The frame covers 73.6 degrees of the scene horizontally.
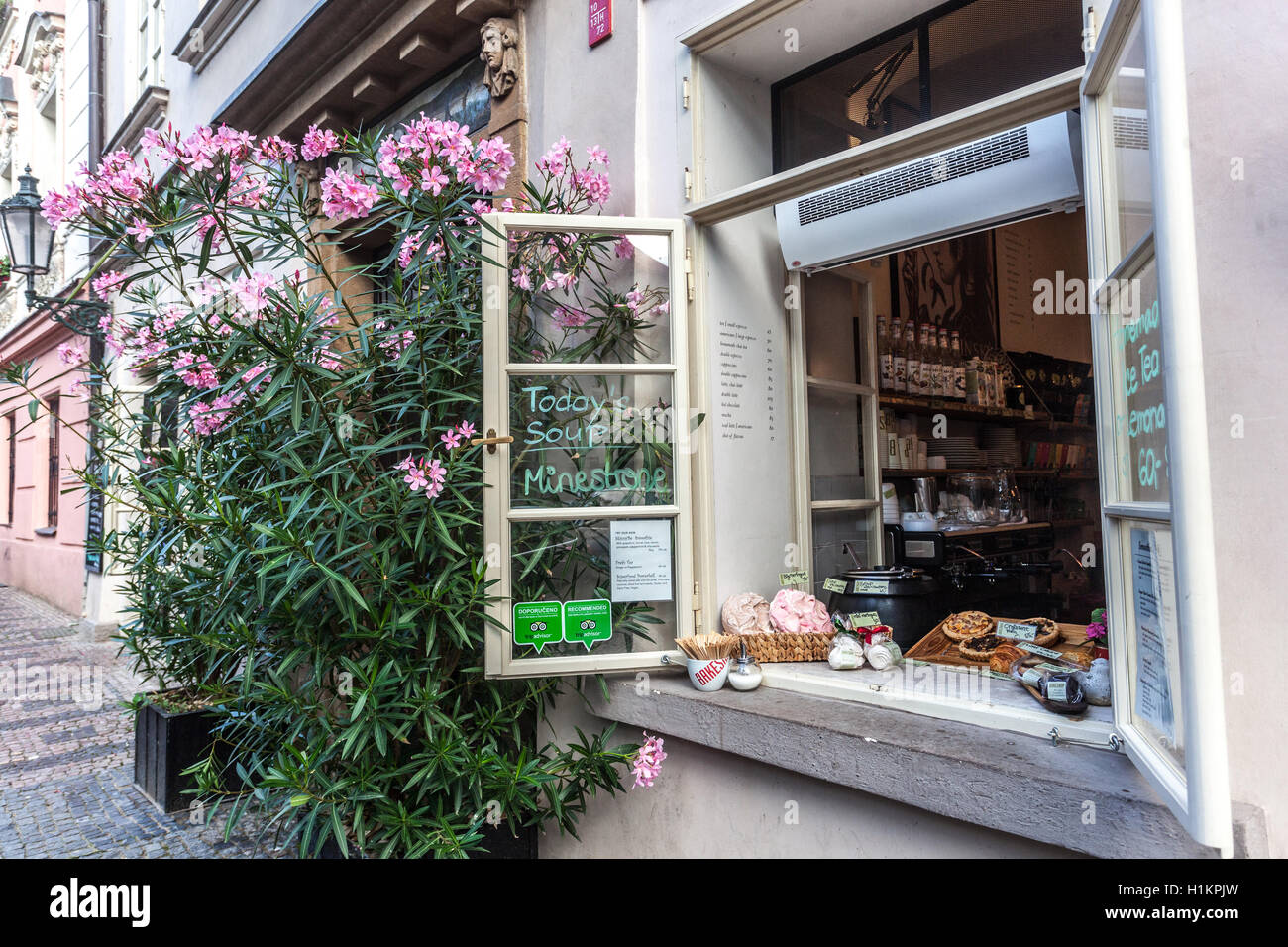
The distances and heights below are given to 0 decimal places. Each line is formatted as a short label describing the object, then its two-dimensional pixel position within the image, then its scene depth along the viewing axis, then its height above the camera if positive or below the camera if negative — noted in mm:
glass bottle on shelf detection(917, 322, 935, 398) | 4613 +811
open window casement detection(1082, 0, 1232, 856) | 1396 +173
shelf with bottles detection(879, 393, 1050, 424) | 4371 +574
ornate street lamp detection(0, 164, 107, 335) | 6676 +2294
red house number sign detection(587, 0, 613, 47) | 3508 +2036
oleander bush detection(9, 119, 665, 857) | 2754 +146
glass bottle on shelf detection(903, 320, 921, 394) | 4535 +822
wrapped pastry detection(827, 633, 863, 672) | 2918 -484
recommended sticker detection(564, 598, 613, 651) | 2998 -364
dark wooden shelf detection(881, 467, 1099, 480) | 4309 +227
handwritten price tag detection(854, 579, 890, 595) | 3248 -286
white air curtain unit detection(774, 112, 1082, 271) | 2475 +1003
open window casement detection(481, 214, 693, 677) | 2924 +169
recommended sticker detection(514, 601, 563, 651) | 2930 -361
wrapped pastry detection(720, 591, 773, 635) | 3070 -364
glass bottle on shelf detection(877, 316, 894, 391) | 4301 +768
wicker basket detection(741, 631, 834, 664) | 3021 -472
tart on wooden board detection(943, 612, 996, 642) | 3016 -409
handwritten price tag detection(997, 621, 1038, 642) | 2934 -417
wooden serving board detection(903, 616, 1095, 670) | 2830 -465
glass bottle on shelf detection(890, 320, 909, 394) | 4426 +777
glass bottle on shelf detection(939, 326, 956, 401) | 4805 +798
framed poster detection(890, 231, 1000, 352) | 4832 +1369
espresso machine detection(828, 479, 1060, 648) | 3240 -283
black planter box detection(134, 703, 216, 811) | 4062 -1068
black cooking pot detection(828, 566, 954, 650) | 3201 -329
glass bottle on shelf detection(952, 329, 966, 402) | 4961 +805
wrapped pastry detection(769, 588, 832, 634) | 3094 -365
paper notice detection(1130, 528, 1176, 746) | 1724 -244
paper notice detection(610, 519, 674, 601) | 3037 -176
